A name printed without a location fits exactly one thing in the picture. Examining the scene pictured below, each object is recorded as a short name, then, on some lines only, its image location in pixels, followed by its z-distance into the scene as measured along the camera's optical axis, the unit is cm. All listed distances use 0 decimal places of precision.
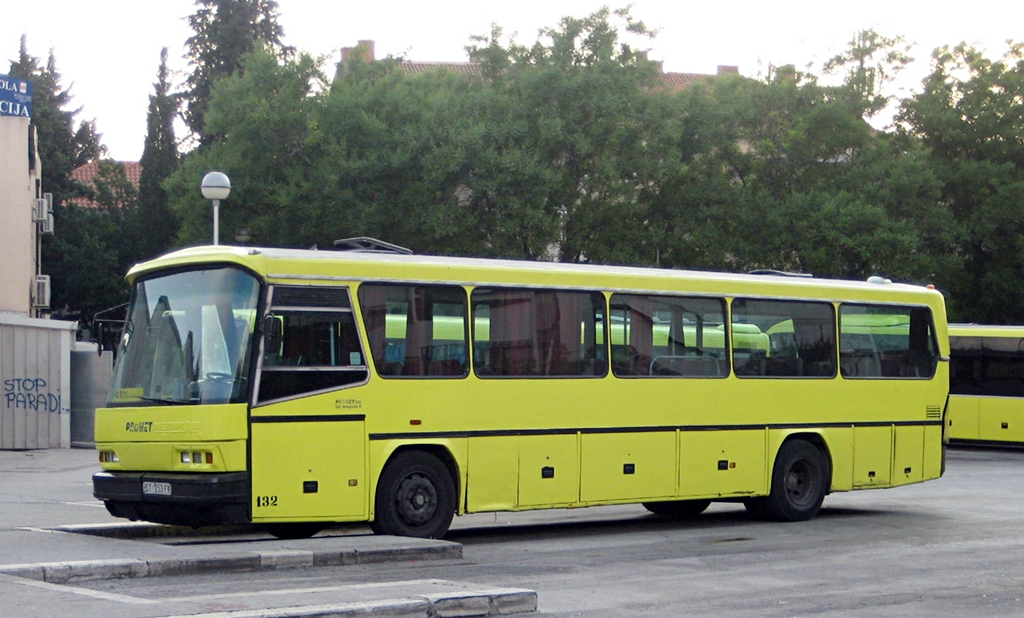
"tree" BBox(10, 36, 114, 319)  6606
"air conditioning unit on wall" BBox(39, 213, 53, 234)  4959
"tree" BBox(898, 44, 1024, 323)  4925
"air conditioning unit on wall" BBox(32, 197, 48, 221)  4878
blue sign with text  4150
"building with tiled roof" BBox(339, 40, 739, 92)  8654
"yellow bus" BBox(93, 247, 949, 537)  1279
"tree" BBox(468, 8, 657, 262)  4300
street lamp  2125
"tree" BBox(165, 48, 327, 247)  4309
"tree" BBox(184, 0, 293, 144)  6347
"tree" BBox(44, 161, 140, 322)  6606
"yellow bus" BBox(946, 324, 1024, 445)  3388
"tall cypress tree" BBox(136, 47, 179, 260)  6406
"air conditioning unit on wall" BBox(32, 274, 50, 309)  4778
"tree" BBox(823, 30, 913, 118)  4825
